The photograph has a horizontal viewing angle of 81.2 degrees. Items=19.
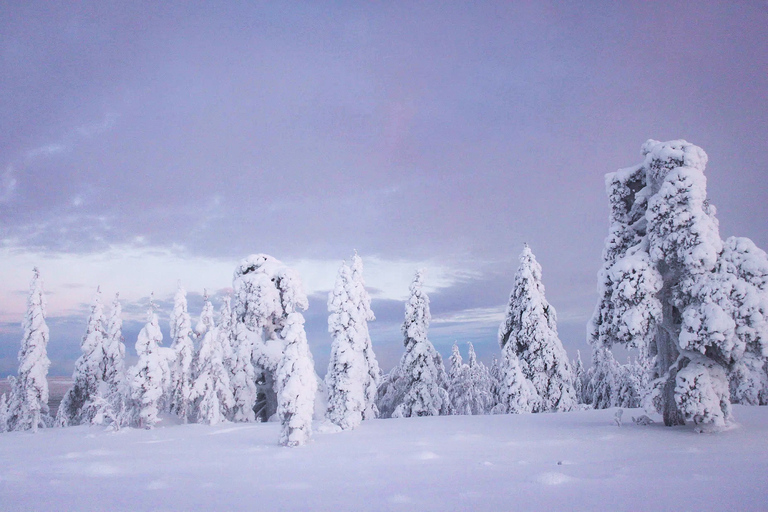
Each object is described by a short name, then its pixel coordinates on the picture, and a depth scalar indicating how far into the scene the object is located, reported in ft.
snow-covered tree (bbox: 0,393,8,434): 126.92
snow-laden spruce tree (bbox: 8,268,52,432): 107.45
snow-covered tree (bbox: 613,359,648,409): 143.74
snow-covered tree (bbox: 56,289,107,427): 125.80
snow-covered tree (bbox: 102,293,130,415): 121.78
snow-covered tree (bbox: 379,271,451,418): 109.09
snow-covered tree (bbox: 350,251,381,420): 89.98
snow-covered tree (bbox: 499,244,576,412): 106.32
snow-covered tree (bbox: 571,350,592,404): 206.08
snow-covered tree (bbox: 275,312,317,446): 57.21
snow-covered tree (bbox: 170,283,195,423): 107.65
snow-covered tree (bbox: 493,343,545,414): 102.99
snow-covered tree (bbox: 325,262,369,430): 77.20
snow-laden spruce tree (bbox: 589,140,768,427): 46.26
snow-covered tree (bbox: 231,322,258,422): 105.45
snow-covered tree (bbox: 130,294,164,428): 90.68
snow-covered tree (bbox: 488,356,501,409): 230.31
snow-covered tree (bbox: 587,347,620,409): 150.25
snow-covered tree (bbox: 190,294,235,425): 98.58
